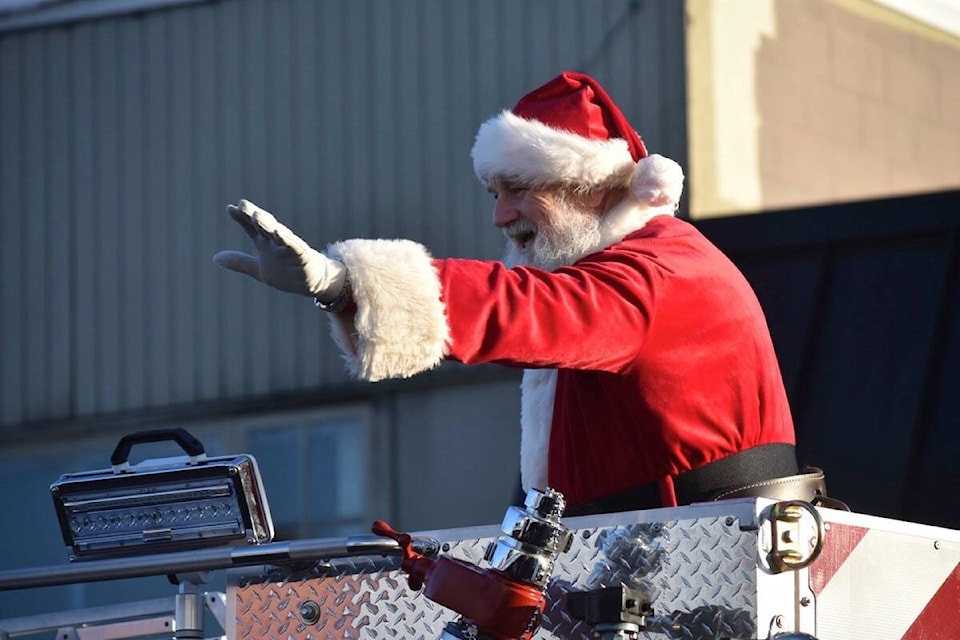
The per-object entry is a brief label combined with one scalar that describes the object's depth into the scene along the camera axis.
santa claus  5.68
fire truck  5.51
